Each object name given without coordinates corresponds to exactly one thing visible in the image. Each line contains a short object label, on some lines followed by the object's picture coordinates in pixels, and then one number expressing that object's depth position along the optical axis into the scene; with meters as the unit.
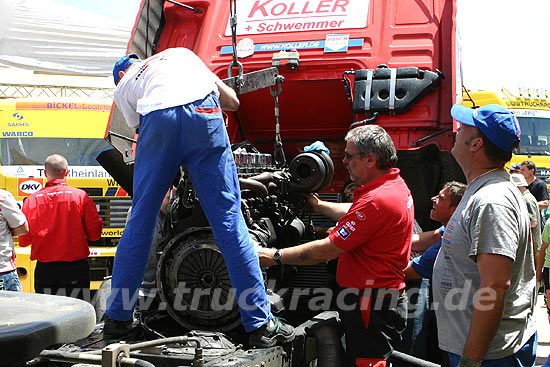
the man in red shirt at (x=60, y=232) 5.30
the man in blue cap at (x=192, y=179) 2.79
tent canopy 10.92
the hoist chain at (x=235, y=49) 4.17
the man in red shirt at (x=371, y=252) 3.17
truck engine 3.21
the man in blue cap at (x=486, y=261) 2.17
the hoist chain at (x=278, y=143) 3.99
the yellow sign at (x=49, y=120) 7.69
